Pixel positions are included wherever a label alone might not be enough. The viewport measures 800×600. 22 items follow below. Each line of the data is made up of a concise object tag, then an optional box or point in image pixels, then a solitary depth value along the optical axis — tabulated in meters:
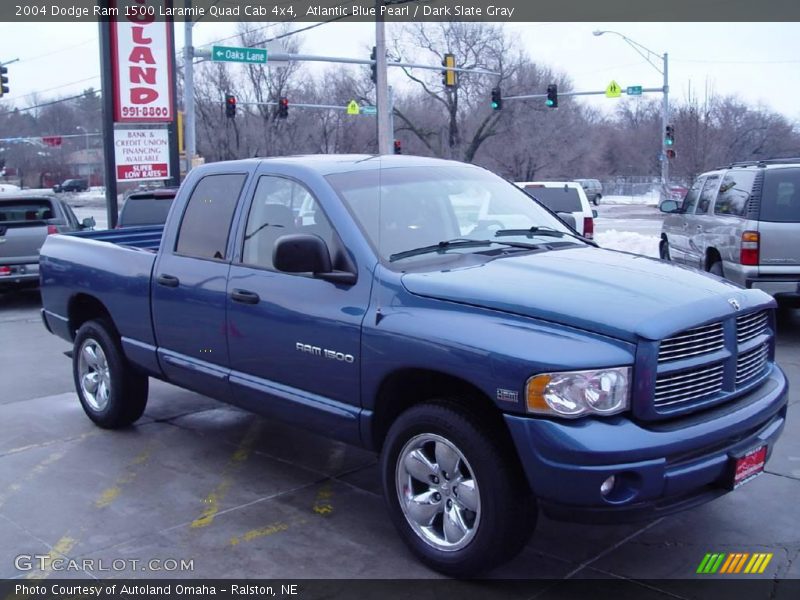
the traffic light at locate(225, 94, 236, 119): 35.03
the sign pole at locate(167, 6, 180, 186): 14.79
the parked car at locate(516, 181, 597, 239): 14.84
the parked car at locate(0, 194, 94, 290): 12.80
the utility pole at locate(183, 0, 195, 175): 24.36
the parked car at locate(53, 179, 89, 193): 78.50
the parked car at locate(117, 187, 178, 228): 12.59
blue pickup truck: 3.62
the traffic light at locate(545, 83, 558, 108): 34.47
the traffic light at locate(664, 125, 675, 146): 41.75
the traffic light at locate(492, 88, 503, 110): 36.66
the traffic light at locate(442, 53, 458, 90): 30.34
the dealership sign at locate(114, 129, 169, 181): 14.53
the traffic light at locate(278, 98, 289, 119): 37.88
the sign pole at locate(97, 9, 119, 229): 13.41
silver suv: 9.21
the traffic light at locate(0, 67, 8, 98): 34.38
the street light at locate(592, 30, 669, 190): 41.47
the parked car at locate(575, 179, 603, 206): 54.47
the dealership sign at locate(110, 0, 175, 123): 13.89
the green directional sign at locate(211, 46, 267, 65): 23.03
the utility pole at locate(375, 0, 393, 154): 23.66
